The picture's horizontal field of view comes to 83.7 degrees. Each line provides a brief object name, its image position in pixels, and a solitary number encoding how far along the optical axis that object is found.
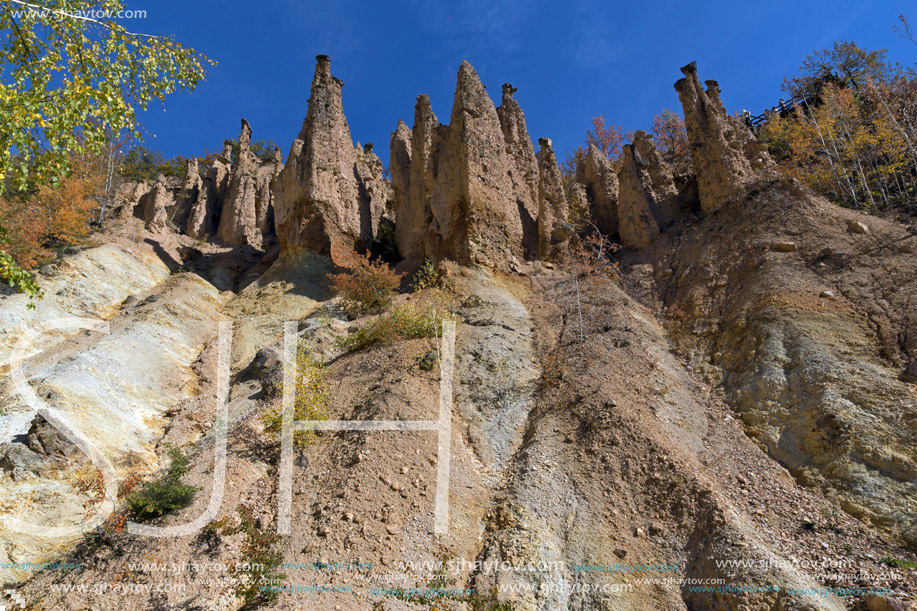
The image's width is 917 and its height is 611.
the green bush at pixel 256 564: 7.73
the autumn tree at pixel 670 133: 33.53
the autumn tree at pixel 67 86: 7.13
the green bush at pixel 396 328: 14.70
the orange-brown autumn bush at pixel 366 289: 17.92
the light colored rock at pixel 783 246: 14.68
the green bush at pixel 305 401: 11.40
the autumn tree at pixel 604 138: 41.16
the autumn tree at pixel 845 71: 30.92
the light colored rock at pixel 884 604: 6.48
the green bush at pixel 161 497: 9.05
